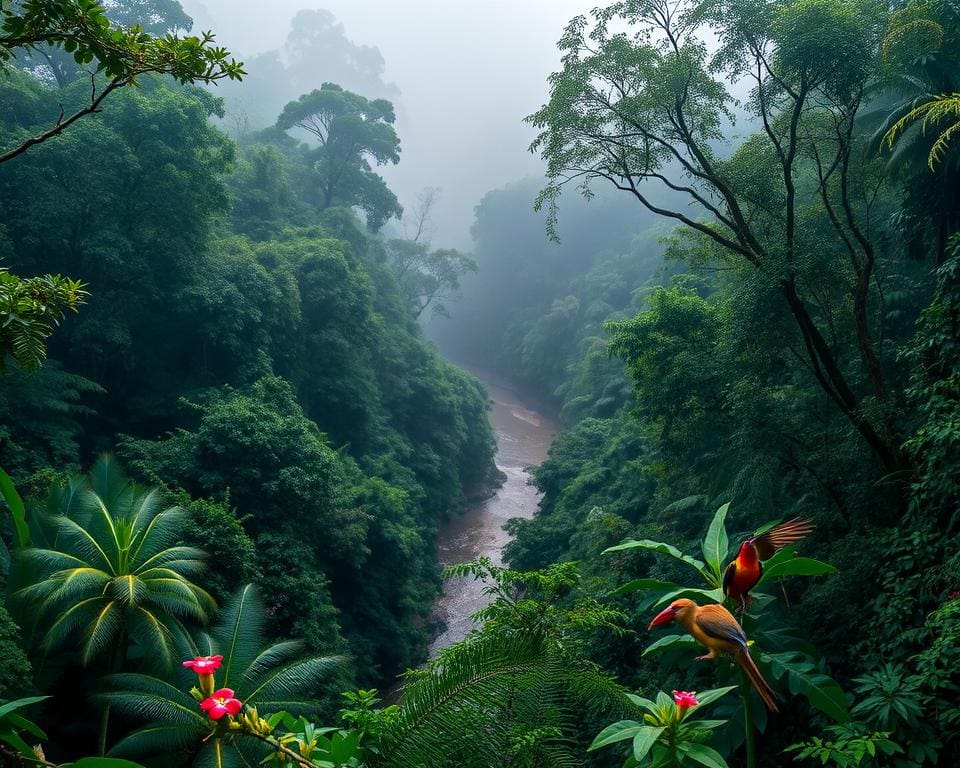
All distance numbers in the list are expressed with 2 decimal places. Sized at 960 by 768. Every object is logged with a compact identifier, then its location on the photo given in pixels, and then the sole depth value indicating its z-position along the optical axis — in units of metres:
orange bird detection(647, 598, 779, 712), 1.64
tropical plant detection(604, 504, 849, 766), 2.00
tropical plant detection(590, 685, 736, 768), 1.66
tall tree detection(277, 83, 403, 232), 27.06
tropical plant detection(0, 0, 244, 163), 2.02
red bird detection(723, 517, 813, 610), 1.83
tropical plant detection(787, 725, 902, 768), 2.24
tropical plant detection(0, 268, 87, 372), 2.17
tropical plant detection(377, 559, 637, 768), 2.16
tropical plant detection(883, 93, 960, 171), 4.00
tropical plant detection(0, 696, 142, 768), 1.36
